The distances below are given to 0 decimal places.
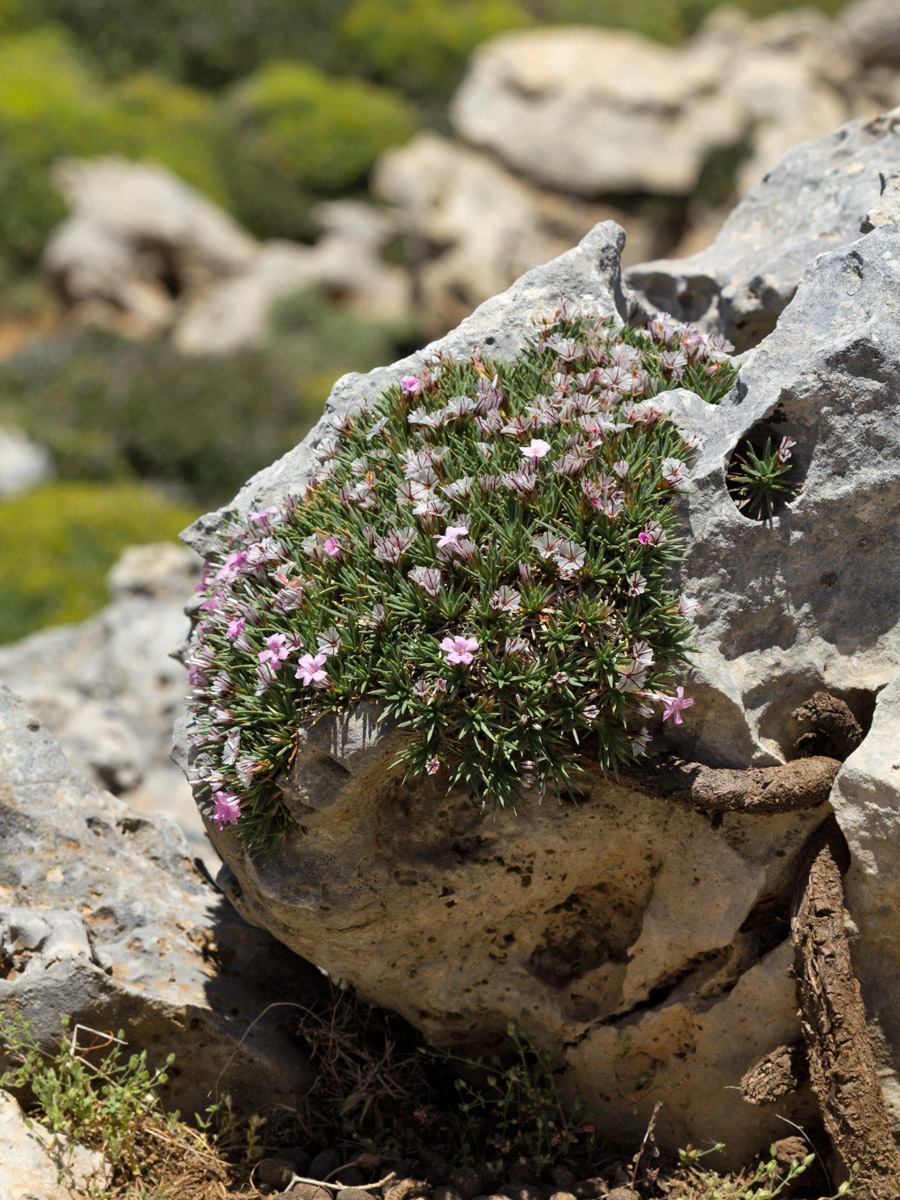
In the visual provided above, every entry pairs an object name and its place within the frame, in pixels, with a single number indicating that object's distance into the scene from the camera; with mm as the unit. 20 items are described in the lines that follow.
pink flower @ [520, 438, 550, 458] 3434
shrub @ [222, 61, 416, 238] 27922
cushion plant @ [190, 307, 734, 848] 3309
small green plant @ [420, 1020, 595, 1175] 3863
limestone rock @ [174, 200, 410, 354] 22516
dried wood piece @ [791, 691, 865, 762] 3674
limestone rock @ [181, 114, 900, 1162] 3535
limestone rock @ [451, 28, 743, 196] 18922
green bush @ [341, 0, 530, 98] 34125
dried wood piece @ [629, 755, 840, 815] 3547
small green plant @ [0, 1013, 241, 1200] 3693
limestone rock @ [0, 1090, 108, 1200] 3449
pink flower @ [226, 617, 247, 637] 3580
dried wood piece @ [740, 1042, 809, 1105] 3627
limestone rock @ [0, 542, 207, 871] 6668
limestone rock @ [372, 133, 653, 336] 16891
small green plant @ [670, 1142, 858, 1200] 3457
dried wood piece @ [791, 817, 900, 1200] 3422
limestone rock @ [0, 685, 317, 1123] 3895
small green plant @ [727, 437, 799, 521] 3557
